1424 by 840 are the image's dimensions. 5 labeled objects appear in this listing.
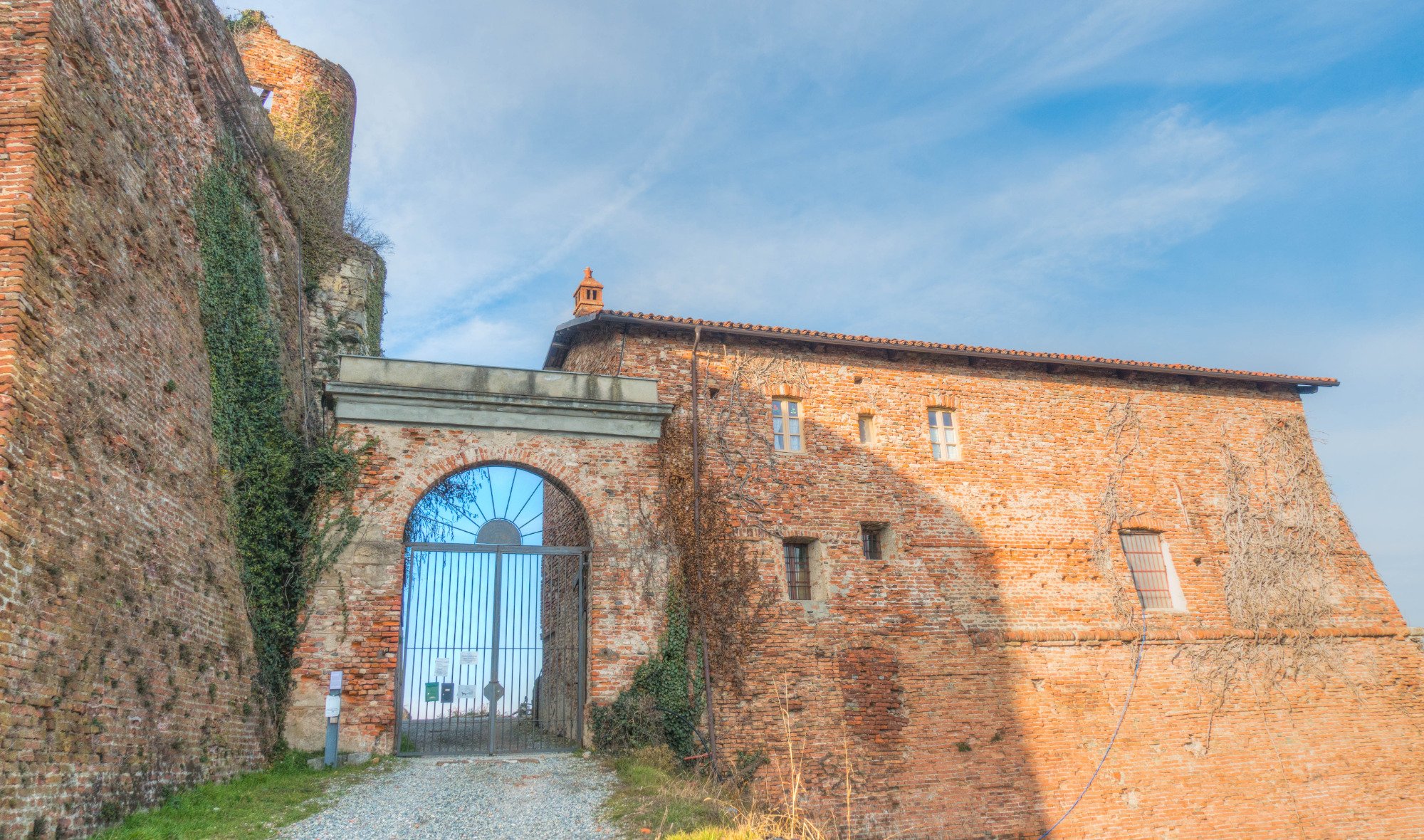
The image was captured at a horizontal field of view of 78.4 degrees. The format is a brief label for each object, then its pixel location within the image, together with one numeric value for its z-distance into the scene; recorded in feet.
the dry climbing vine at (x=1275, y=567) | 50.03
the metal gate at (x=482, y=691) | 36.83
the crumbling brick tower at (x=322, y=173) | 49.06
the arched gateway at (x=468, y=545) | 35.50
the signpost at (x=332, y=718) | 33.37
